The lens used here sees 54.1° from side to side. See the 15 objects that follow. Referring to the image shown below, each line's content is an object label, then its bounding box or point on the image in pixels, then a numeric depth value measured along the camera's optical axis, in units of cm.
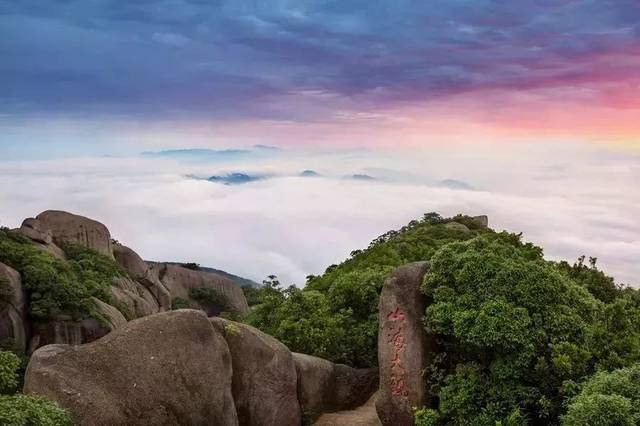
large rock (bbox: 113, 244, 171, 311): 3862
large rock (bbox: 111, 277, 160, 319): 3125
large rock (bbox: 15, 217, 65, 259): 3120
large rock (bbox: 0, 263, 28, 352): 2223
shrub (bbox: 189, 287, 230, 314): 4828
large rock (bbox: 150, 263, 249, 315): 4741
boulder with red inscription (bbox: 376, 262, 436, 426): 1264
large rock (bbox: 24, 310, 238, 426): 1008
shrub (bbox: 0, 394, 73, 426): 820
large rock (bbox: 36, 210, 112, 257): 3634
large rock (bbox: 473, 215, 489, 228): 3576
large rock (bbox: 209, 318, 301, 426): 1293
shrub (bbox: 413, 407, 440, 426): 1191
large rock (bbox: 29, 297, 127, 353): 2411
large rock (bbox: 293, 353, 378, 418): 1458
